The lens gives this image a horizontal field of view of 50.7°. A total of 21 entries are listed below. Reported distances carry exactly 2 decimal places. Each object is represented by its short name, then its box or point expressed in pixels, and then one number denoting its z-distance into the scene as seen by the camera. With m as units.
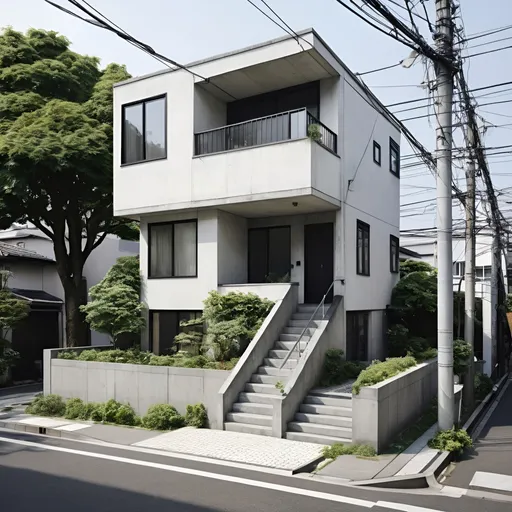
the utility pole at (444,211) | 11.02
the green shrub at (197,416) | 12.55
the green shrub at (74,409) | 14.17
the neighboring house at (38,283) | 22.22
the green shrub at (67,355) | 15.85
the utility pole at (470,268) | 16.27
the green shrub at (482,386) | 19.44
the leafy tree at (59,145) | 17.31
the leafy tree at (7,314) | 18.34
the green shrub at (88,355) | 15.54
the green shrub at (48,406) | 14.54
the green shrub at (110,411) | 13.56
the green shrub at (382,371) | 11.23
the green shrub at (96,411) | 13.74
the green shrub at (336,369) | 13.51
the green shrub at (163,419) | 12.69
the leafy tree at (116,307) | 16.16
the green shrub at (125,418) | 13.37
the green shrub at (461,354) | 15.19
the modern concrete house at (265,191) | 14.64
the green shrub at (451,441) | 10.54
